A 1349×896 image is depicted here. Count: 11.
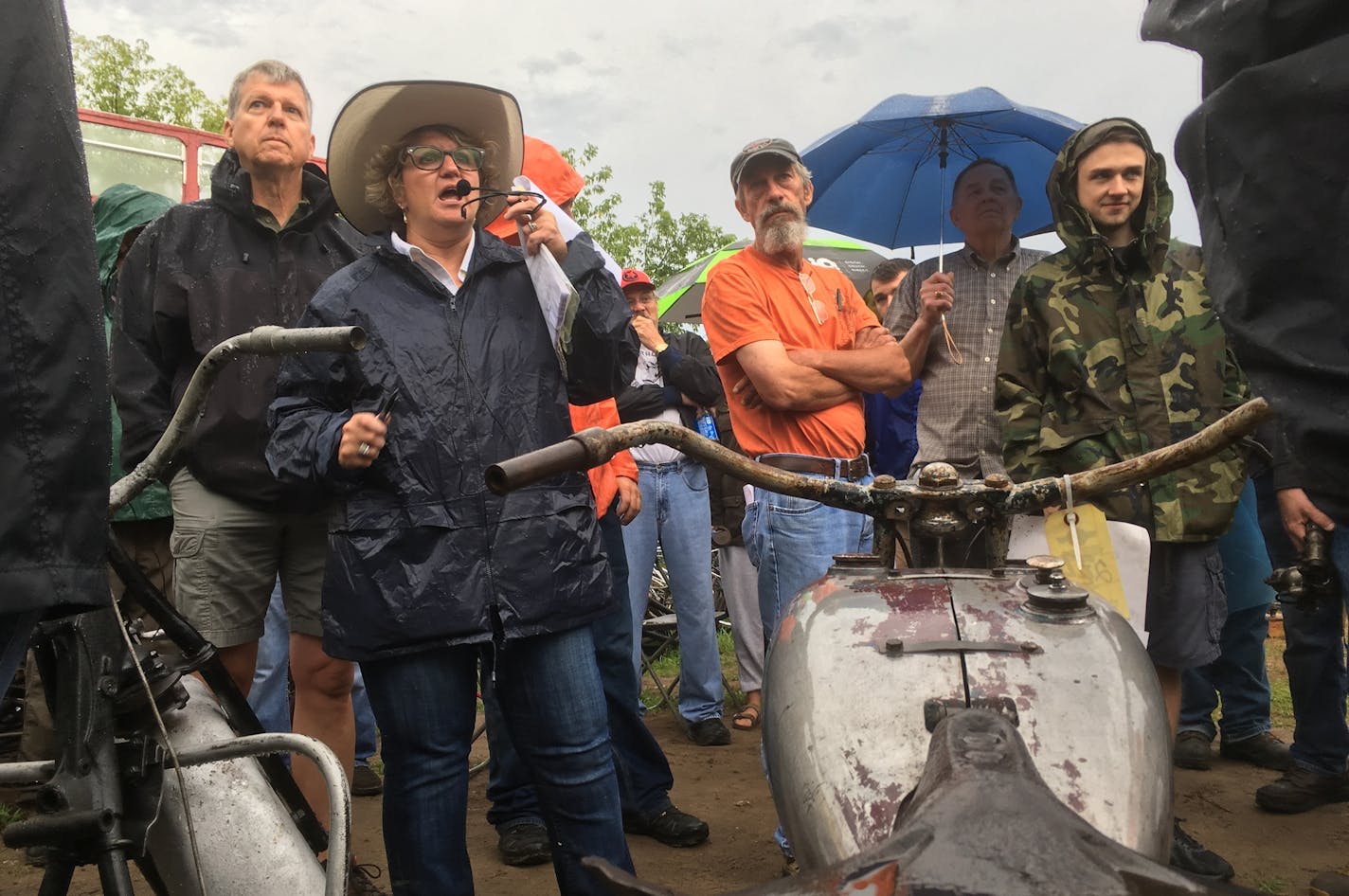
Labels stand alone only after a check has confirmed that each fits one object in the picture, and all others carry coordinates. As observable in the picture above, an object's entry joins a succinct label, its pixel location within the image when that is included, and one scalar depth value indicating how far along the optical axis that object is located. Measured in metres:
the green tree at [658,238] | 27.73
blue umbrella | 5.22
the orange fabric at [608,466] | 4.22
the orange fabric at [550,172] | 4.21
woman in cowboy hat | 2.63
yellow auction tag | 2.34
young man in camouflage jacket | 3.48
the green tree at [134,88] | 24.70
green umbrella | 10.65
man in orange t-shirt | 3.78
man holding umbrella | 4.27
